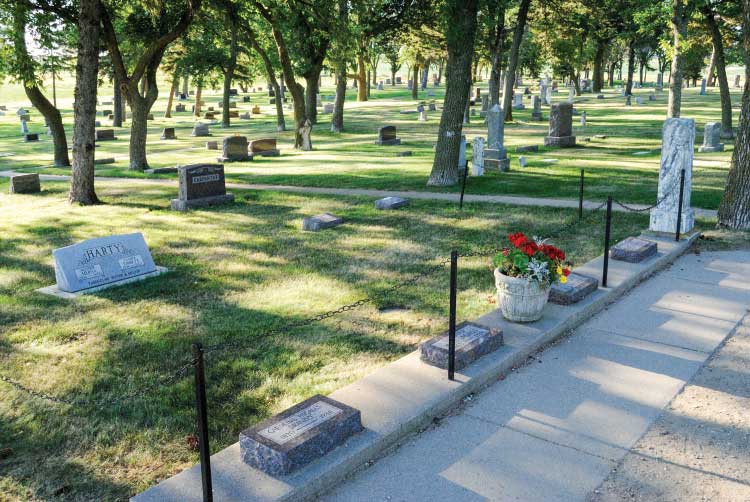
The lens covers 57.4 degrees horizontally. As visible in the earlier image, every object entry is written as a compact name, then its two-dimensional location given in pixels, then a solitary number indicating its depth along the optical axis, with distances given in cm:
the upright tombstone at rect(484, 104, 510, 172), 2111
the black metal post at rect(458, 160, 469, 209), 1499
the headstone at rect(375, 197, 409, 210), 1542
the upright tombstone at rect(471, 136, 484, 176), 1991
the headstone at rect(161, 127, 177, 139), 3862
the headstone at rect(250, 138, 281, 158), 2795
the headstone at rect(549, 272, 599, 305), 846
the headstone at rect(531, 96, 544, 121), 4109
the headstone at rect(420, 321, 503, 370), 663
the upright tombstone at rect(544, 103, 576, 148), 2678
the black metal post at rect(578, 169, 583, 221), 1357
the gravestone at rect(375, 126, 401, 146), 3088
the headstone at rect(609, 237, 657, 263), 1038
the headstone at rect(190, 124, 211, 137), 3922
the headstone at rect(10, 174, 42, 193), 2002
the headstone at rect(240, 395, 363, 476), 482
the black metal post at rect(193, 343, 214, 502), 424
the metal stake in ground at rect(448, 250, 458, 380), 625
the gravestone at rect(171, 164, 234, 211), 1636
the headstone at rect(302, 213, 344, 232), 1366
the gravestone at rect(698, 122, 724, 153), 2358
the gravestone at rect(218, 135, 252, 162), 2667
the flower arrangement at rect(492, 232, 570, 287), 754
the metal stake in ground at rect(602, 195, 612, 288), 898
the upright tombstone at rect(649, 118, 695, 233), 1184
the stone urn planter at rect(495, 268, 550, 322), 759
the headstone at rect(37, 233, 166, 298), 984
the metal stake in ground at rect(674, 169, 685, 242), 1145
